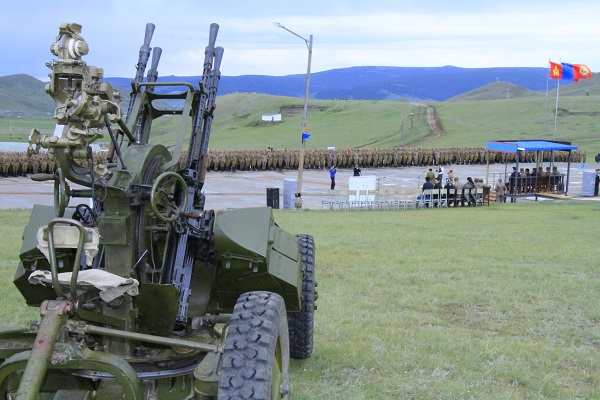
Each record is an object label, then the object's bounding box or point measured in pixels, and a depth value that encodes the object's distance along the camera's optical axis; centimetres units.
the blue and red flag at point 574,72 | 3872
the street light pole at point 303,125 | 2920
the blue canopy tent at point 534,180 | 3089
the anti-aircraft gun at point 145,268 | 397
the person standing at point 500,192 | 3166
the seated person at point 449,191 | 2948
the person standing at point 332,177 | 3658
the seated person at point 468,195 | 2945
